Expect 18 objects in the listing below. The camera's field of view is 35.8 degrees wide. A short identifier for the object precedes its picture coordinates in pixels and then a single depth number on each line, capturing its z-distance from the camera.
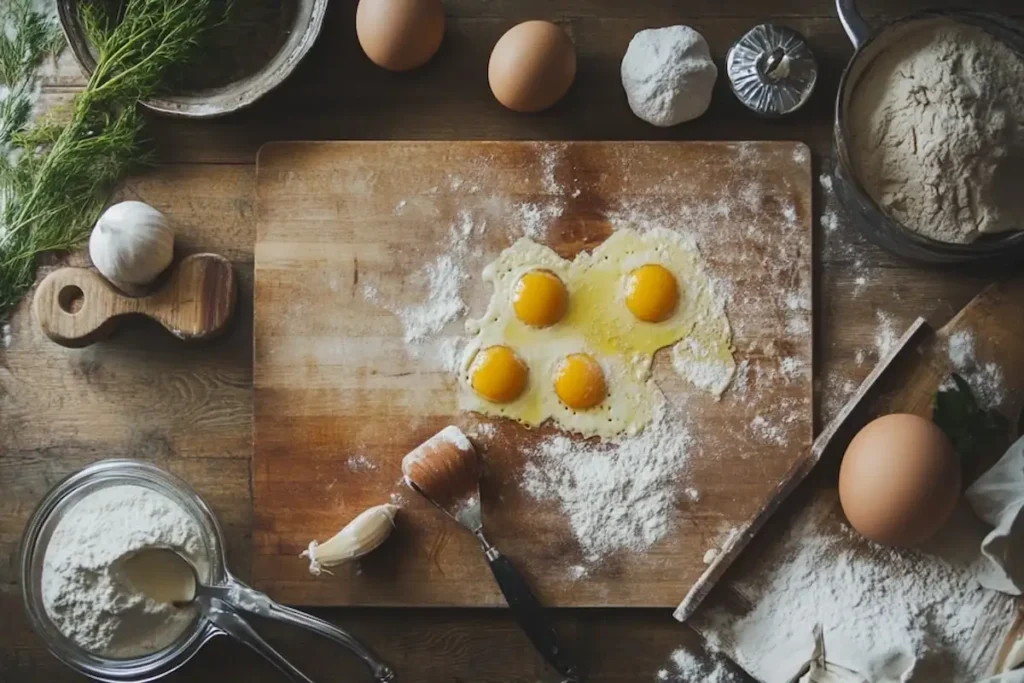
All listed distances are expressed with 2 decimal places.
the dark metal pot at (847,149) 0.90
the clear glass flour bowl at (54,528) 0.91
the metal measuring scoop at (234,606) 0.90
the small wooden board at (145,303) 0.93
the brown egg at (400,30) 0.92
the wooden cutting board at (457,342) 0.94
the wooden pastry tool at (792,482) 0.92
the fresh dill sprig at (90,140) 0.92
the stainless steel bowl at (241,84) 0.94
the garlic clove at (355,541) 0.92
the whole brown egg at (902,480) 0.87
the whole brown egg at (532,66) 0.92
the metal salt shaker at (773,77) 0.94
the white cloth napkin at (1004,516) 0.89
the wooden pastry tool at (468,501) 0.92
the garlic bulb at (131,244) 0.91
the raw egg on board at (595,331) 0.94
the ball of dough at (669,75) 0.92
